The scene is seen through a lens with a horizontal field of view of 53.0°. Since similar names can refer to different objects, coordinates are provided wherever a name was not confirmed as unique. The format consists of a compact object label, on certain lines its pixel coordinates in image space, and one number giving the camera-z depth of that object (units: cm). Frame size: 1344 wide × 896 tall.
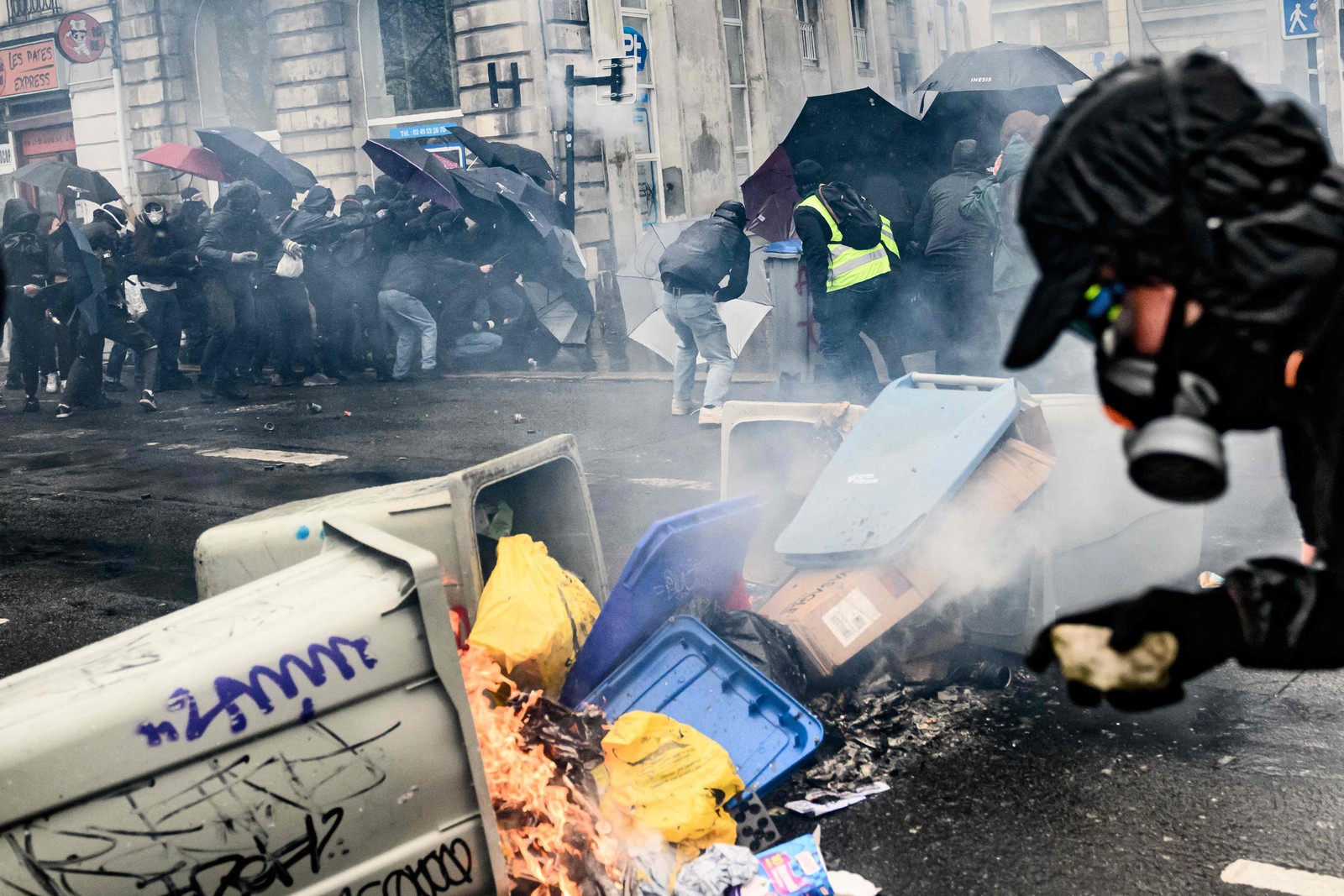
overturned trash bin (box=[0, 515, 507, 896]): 248
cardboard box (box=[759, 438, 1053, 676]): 478
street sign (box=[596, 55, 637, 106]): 1567
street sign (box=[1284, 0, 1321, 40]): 1627
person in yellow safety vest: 841
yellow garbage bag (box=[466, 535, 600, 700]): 408
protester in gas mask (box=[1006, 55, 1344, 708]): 109
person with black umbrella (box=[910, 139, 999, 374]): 835
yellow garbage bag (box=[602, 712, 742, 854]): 368
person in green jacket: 766
